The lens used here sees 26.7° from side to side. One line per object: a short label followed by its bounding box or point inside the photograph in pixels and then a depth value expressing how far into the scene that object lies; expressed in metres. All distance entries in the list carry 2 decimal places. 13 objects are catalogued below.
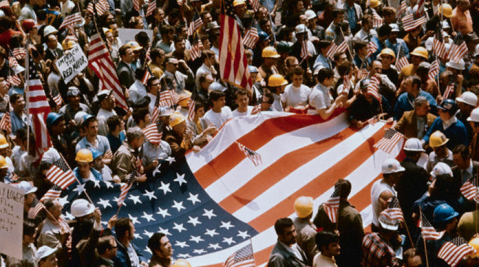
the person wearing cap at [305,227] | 11.85
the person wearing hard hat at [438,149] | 13.67
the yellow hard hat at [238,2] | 20.19
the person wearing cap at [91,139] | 14.06
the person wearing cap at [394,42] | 19.00
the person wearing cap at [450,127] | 14.36
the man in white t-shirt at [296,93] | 15.82
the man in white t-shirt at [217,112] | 14.71
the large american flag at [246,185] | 12.66
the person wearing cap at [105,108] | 15.19
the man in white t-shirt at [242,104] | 14.91
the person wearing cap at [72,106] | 15.55
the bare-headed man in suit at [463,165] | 13.14
